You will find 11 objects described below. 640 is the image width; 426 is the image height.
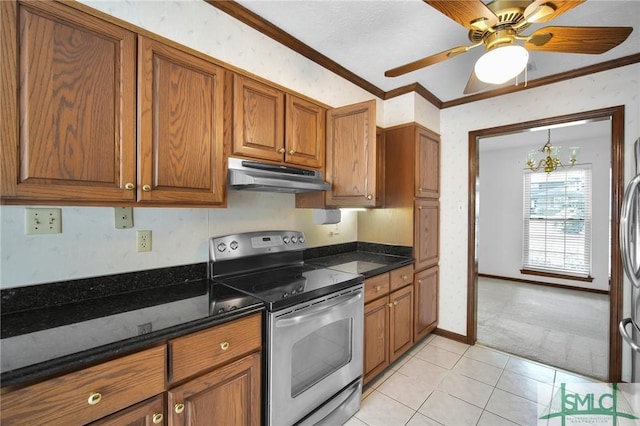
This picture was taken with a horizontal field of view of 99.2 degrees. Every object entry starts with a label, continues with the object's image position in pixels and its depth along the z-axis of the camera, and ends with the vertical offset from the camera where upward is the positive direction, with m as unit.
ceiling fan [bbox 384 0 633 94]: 1.11 +0.82
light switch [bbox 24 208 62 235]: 1.16 -0.05
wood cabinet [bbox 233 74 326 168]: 1.58 +0.56
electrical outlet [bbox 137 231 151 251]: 1.45 -0.16
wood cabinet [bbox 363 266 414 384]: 2.00 -0.91
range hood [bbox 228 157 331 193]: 1.52 +0.20
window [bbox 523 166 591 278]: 4.53 -0.19
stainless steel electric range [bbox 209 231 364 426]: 1.36 -0.63
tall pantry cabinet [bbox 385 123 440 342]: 2.57 +0.17
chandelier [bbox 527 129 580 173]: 3.57 +0.68
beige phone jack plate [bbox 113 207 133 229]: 1.38 -0.03
